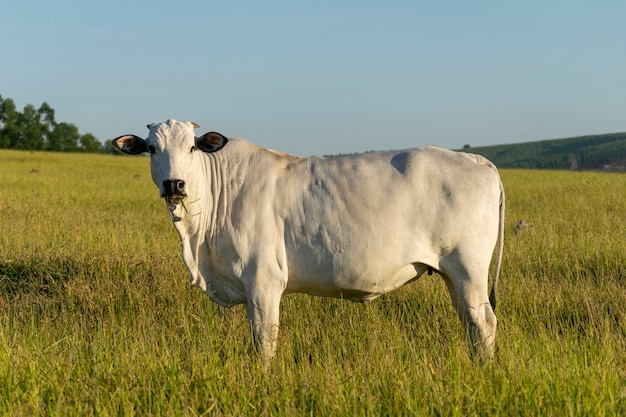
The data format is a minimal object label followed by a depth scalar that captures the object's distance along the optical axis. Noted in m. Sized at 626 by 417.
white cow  5.38
